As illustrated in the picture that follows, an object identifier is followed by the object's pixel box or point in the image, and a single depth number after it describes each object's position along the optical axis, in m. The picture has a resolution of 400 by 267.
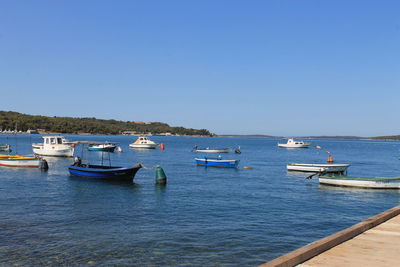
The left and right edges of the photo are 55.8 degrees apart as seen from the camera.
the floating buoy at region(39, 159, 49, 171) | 50.78
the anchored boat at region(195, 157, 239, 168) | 60.19
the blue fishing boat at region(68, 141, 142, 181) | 39.47
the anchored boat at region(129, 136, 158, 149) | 123.25
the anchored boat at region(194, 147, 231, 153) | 108.72
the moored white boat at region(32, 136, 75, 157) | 74.00
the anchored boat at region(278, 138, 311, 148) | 156.25
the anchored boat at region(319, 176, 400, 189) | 37.34
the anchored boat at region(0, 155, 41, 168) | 51.88
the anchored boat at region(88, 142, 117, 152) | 97.31
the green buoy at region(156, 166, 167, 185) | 38.81
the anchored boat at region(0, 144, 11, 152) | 91.69
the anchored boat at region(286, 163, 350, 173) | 51.06
